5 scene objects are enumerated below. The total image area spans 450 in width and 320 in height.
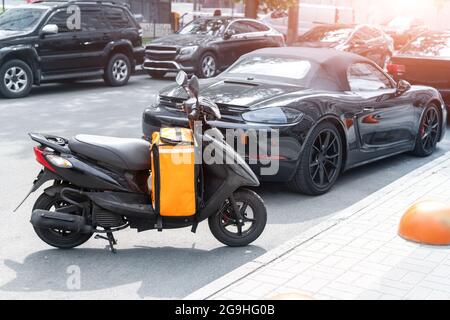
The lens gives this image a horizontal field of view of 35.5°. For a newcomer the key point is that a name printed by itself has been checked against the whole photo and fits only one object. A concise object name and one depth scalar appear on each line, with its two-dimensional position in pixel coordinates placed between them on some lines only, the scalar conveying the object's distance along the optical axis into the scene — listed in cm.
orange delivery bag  518
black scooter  525
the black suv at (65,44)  1389
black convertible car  703
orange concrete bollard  564
